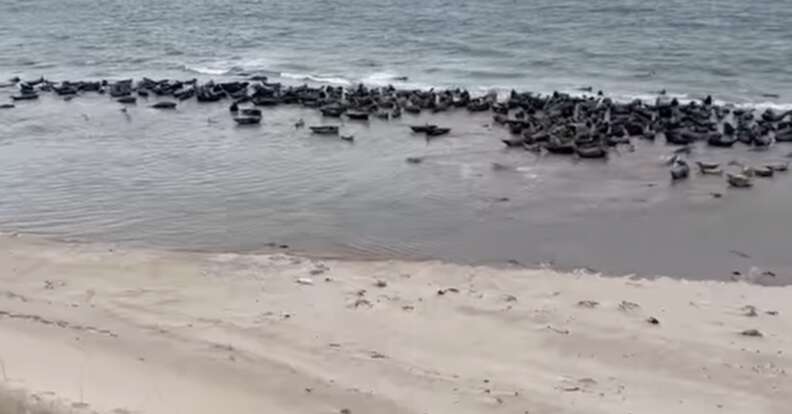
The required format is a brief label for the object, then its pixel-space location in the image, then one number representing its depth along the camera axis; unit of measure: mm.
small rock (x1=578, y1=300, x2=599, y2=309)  18172
